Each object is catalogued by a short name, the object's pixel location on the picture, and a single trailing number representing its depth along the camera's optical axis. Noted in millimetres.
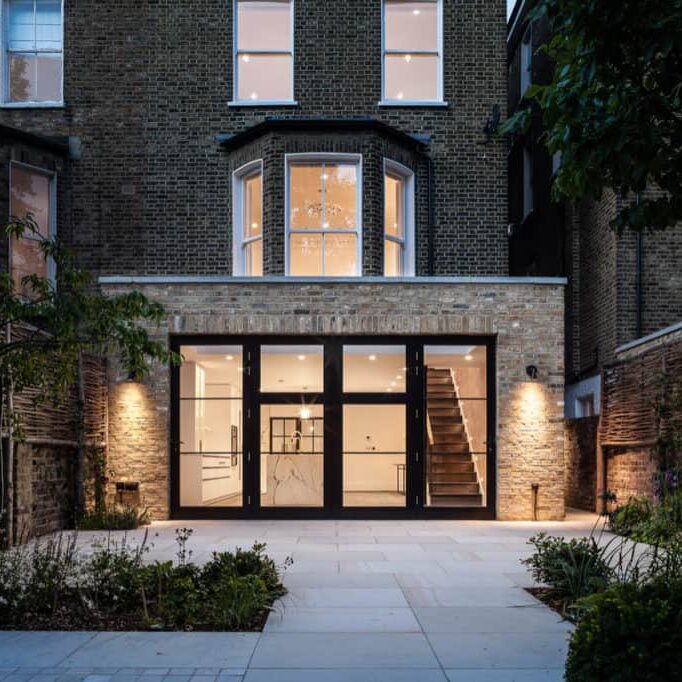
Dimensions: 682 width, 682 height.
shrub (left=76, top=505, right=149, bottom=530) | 13297
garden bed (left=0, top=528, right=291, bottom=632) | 6633
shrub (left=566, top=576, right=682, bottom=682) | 4246
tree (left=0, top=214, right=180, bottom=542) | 6645
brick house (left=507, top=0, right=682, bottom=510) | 16609
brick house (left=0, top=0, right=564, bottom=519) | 14750
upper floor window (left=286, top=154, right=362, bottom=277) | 15781
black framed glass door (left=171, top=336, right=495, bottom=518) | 14805
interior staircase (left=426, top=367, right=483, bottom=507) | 14852
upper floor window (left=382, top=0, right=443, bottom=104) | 16969
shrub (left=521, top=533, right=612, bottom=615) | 7234
